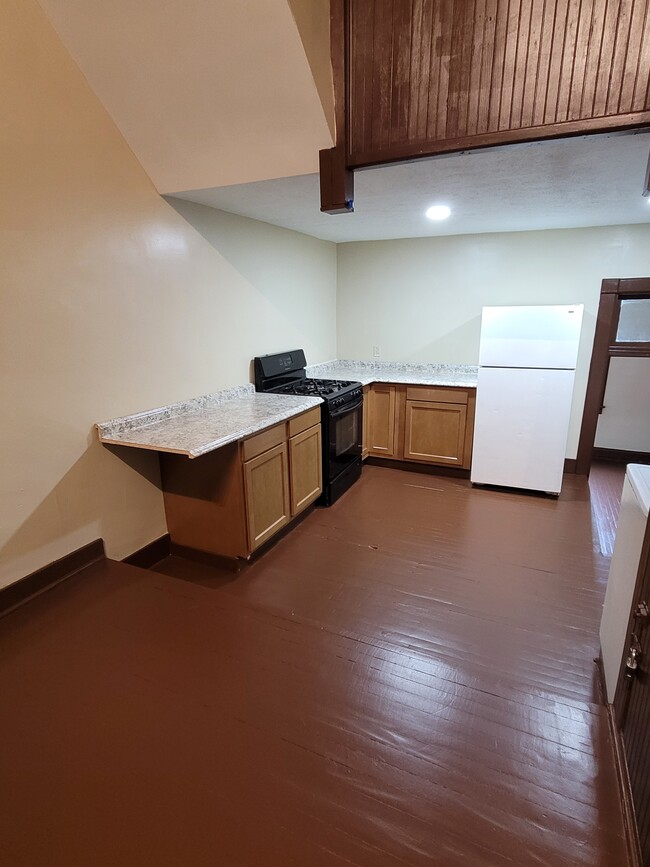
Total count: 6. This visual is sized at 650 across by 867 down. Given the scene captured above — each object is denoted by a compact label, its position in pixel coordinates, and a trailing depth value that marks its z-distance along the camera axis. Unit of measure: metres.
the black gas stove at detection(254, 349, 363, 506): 3.57
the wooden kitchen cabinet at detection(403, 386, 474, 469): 4.10
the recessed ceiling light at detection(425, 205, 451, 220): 3.15
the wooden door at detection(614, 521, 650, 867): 1.20
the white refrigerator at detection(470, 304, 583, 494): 3.59
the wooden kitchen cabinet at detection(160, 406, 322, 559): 2.63
